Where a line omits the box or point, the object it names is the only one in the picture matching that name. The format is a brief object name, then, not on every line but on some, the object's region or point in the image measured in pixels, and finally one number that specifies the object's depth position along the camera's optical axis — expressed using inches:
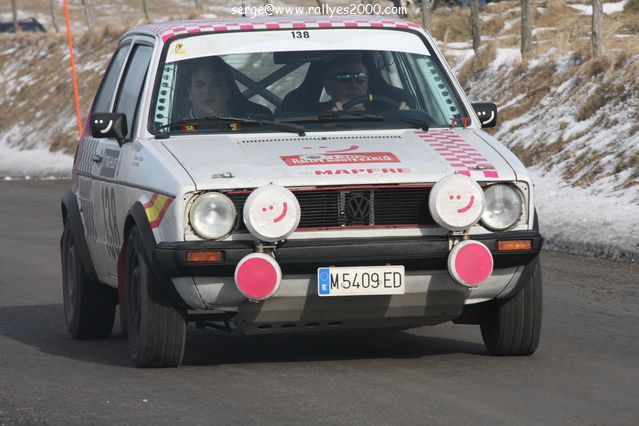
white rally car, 565.0
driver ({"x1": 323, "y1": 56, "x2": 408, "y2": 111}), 661.9
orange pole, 2252.7
